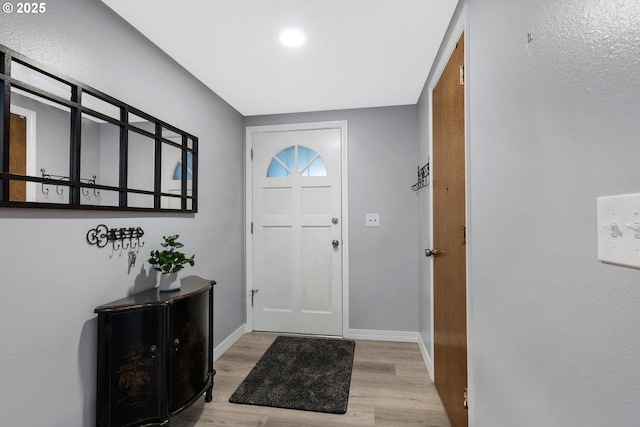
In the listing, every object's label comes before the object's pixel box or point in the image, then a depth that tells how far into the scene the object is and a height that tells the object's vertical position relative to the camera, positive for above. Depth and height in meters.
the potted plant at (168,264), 1.72 -0.28
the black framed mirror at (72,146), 1.11 +0.34
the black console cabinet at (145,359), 1.39 -0.72
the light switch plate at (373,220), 2.96 -0.03
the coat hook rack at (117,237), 1.44 -0.10
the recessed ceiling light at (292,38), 1.77 +1.13
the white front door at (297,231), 3.03 -0.15
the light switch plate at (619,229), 0.49 -0.02
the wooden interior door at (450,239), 1.49 -0.13
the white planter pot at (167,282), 1.71 -0.38
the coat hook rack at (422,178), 2.37 +0.33
